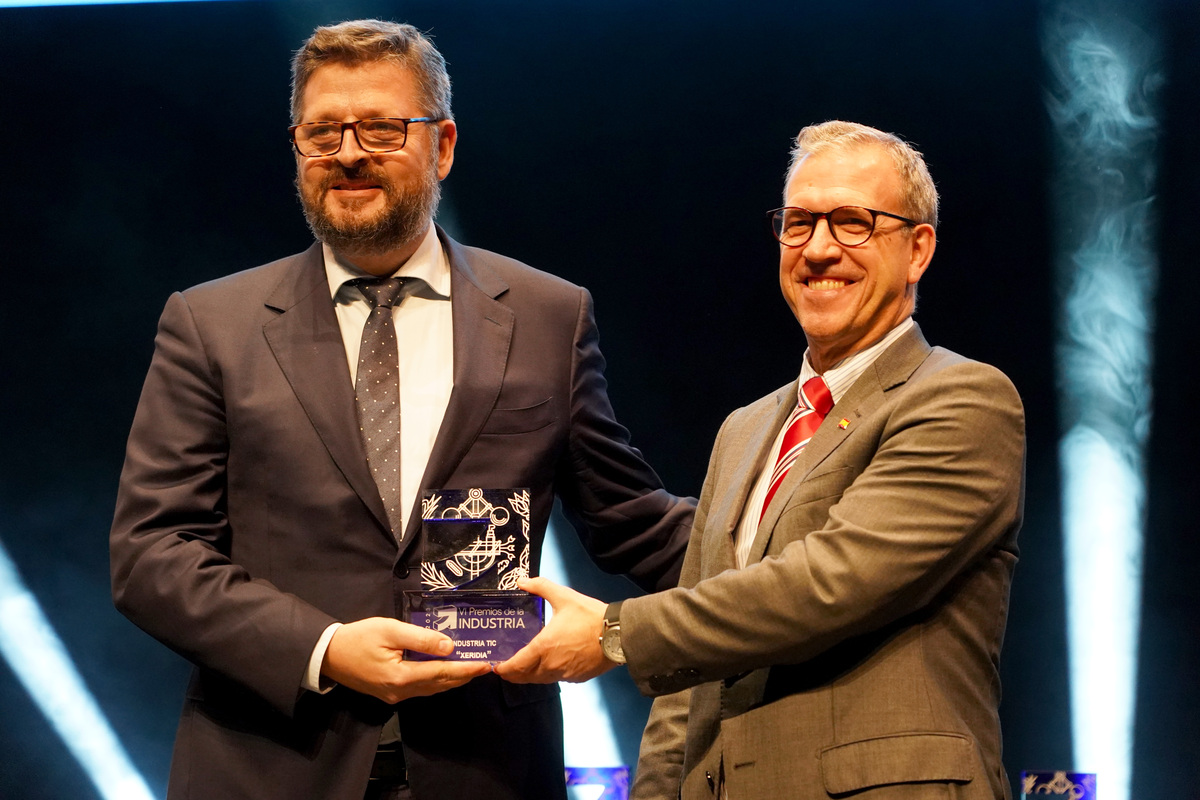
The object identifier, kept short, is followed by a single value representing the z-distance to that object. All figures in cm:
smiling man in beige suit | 542
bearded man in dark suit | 560
